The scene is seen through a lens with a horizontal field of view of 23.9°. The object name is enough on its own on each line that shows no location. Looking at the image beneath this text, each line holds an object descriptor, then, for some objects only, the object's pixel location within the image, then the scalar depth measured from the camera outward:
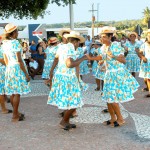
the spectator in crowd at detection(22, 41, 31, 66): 14.43
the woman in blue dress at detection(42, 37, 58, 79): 9.30
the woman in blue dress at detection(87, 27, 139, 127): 6.00
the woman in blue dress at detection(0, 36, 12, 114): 7.48
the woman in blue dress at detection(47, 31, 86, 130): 5.66
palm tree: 84.94
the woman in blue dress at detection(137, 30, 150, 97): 8.59
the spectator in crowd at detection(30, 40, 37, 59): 14.78
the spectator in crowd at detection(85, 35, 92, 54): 19.92
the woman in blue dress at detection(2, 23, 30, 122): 6.38
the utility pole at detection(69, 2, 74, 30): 17.02
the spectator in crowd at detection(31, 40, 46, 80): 14.36
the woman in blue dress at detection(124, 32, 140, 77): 10.75
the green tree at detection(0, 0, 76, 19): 17.75
